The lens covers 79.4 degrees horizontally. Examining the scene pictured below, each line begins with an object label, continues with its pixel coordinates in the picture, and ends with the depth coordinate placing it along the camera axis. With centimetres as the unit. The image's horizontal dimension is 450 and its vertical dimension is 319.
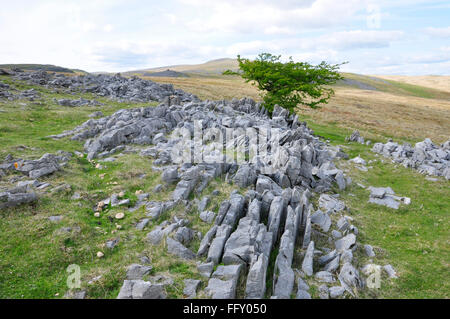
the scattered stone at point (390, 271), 1212
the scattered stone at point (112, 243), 1210
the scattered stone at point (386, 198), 1973
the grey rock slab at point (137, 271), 1046
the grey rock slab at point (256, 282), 988
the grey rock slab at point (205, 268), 1078
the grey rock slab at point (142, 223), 1352
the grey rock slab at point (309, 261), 1150
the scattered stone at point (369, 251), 1355
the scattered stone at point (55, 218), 1320
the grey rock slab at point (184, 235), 1262
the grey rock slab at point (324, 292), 1037
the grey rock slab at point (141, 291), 927
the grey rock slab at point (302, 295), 1010
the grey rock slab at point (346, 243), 1347
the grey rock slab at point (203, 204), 1510
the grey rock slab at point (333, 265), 1180
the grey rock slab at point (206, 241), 1202
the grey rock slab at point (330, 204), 1755
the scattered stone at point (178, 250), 1177
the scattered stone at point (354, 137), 3948
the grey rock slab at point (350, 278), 1088
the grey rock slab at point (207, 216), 1424
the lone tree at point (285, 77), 4009
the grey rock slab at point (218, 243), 1147
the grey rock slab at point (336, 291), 1045
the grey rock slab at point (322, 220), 1520
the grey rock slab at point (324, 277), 1116
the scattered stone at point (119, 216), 1423
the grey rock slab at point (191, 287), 979
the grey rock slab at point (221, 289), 961
